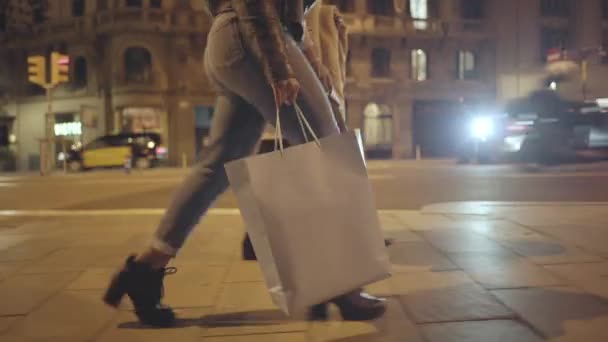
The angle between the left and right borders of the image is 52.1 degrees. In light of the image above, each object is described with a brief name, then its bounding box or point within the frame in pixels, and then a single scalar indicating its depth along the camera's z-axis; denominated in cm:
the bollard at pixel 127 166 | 2111
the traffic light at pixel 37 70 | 2036
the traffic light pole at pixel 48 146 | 2194
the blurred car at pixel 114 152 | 2500
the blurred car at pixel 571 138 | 1591
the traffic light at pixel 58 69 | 2073
